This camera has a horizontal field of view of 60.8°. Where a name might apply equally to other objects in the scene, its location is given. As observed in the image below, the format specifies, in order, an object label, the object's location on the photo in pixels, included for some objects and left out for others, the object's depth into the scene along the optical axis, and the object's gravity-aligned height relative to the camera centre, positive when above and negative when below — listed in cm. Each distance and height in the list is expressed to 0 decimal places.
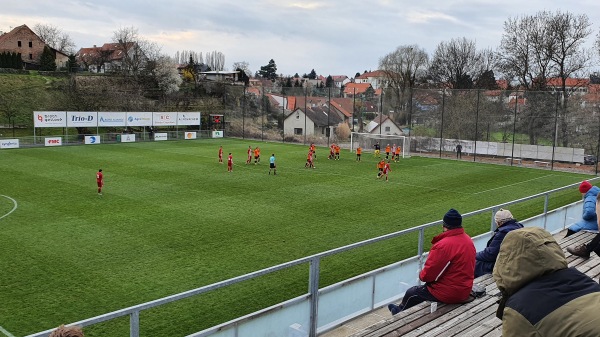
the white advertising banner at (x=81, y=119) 4581 -4
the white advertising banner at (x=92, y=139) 4647 -185
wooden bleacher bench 581 -231
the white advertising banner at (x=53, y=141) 4350 -199
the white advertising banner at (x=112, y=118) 4806 +7
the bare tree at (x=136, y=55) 7606 +1046
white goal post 4231 -129
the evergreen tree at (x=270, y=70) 18000 +1883
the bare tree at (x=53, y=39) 11029 +1710
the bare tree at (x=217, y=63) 16412 +1955
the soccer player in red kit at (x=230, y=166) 3028 -261
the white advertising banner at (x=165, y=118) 5253 +26
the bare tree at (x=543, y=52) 4975 +795
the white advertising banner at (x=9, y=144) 4069 -218
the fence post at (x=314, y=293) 718 -239
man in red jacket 655 -177
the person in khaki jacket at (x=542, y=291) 283 -92
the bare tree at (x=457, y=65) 7438 +946
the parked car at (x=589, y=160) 3588 -196
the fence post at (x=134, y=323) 542 -216
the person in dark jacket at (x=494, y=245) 760 -179
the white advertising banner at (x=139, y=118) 5045 +15
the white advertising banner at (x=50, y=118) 4341 -6
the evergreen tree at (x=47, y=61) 7238 +798
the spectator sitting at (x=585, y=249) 776 -190
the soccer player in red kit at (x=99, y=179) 2222 -260
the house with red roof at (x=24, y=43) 8538 +1239
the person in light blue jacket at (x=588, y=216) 1048 -173
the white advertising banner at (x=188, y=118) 5438 +35
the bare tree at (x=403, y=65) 8406 +1033
